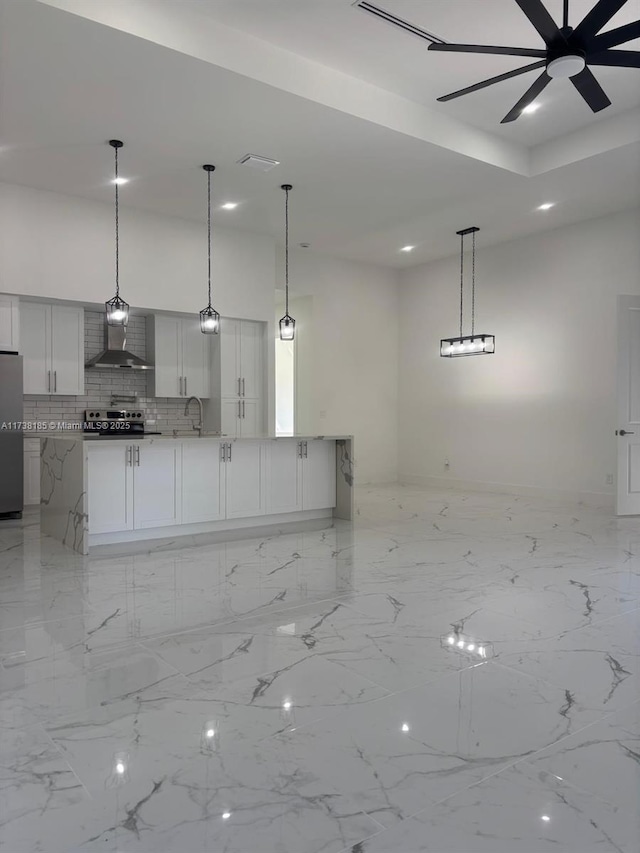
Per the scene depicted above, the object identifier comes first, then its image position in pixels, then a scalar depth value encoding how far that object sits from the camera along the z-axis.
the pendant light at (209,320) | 5.81
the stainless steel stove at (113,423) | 7.22
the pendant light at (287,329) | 6.10
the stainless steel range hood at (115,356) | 7.00
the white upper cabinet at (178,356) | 7.56
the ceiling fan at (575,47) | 2.97
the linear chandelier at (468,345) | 7.49
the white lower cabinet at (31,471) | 6.71
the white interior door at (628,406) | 6.55
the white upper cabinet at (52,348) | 6.70
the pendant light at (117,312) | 5.36
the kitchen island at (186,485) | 4.95
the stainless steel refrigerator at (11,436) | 6.25
